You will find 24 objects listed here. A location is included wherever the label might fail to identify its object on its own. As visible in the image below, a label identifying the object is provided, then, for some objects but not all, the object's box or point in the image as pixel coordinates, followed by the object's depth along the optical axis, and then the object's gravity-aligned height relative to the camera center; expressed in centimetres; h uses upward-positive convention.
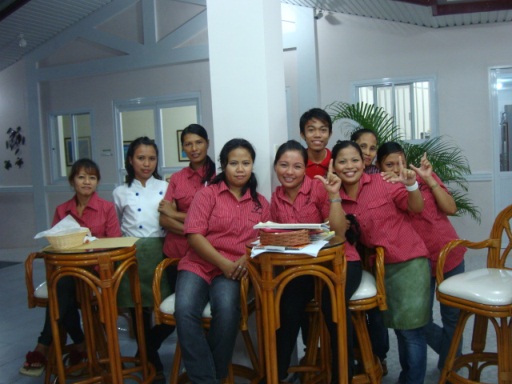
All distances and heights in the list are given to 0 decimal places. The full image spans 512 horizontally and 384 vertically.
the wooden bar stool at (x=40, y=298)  268 -69
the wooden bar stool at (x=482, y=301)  195 -61
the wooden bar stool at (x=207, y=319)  226 -72
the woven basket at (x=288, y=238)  202 -32
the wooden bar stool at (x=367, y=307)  223 -69
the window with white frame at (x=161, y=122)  677 +65
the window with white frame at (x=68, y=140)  733 +48
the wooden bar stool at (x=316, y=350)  239 -98
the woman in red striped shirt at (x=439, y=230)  243 -39
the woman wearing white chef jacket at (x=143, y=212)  281 -26
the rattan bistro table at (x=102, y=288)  235 -60
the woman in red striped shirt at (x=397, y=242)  232 -42
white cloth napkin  248 -29
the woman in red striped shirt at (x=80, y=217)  285 -27
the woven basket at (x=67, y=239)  241 -34
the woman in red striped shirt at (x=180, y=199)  270 -19
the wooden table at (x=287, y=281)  204 -52
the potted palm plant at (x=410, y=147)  402 +6
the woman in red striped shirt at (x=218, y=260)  219 -46
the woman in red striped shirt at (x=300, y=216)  224 -28
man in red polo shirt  274 +13
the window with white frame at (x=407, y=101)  568 +65
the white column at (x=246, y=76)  269 +48
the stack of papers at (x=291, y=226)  203 -28
